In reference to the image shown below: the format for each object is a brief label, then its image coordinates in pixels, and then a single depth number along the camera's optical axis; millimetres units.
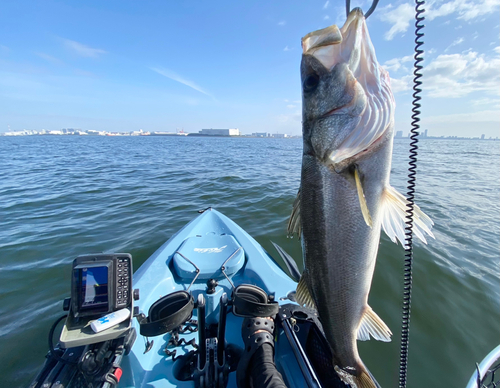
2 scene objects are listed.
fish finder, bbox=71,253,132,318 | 743
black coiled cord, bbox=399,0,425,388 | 545
